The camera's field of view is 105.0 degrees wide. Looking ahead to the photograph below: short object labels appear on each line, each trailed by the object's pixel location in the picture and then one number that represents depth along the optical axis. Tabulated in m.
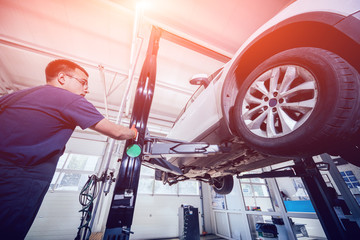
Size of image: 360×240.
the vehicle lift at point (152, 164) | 1.05
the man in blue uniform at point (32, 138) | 0.65
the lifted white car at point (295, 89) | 0.79
